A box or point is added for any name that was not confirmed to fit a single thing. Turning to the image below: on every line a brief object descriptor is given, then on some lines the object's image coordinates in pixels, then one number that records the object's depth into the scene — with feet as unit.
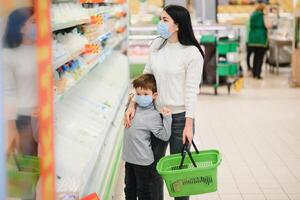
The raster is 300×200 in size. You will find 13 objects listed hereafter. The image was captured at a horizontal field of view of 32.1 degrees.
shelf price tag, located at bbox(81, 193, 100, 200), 9.09
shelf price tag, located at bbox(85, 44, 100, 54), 16.52
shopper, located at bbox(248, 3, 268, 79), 41.32
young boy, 12.36
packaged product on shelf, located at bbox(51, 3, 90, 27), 12.95
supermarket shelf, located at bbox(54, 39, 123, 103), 10.73
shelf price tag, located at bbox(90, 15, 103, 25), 18.23
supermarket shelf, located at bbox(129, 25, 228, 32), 35.53
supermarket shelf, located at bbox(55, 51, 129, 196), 11.73
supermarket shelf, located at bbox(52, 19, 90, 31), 11.48
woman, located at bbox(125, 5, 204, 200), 12.18
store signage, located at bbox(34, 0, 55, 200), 6.42
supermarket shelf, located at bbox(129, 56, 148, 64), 38.29
